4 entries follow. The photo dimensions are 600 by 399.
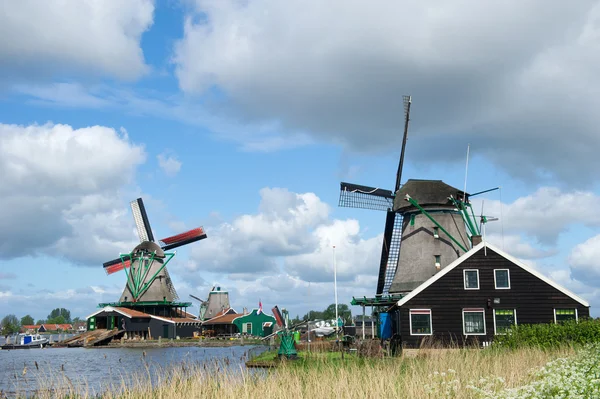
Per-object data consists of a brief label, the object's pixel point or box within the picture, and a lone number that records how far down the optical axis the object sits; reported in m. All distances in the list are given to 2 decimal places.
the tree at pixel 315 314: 121.62
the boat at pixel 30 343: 62.34
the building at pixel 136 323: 61.69
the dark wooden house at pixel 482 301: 28.66
